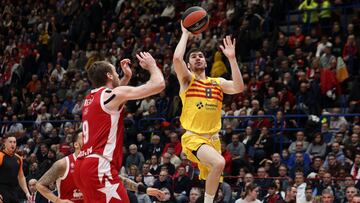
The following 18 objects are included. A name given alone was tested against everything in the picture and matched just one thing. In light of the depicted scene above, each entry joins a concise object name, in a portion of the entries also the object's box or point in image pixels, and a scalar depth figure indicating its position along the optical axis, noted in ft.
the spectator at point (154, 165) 62.59
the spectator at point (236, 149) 61.16
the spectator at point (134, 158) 65.62
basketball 37.22
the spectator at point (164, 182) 58.80
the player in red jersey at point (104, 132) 28.71
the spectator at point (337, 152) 57.52
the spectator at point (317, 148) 60.61
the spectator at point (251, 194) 52.31
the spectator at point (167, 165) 61.21
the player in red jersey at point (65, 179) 34.45
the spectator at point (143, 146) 68.69
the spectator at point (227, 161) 60.34
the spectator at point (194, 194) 54.65
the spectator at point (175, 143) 65.10
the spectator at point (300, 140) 61.52
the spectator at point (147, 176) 60.36
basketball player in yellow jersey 37.01
